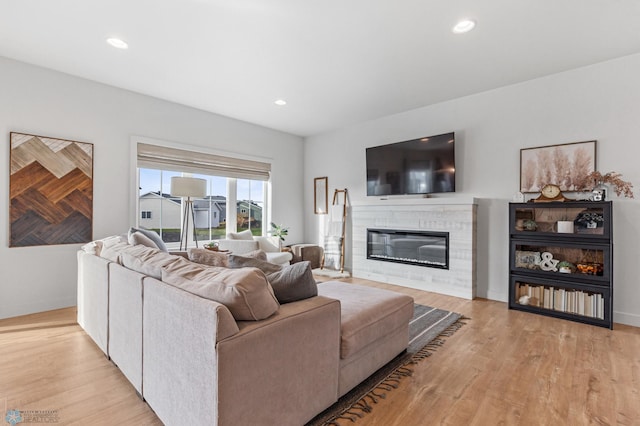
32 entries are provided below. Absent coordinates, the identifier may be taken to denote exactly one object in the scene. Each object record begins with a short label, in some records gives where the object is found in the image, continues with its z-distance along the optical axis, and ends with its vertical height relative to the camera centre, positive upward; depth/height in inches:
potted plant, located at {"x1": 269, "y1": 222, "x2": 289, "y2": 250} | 210.1 -12.8
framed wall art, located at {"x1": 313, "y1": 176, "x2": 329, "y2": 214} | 226.8 +13.7
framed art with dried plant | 125.6 +21.9
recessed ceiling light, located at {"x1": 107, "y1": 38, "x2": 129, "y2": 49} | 106.0 +61.0
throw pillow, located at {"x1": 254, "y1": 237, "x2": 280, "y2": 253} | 196.1 -20.5
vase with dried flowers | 116.6 +13.4
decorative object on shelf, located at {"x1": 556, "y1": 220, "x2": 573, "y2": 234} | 123.8 -4.8
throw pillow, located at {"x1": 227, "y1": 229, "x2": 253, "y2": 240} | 185.2 -13.5
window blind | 160.1 +30.3
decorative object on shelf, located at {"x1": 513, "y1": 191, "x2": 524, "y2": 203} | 137.0 +8.3
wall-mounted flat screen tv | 160.7 +27.8
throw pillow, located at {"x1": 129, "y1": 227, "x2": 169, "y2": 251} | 120.1 -10.0
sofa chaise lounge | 46.4 -24.9
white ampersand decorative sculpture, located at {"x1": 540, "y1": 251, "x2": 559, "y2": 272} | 128.9 -20.4
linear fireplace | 164.6 -19.2
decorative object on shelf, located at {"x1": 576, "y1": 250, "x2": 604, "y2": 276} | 119.3 -20.1
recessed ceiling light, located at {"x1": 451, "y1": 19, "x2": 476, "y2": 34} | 95.3 +61.1
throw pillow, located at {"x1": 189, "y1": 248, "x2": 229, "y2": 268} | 75.6 -11.3
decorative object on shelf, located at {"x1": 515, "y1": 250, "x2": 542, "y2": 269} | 134.0 -19.9
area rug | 65.1 -42.9
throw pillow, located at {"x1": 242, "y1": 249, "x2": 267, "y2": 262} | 74.6 -10.5
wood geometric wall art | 123.4 +9.3
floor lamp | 147.0 +13.0
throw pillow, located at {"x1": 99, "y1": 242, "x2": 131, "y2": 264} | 88.2 -11.9
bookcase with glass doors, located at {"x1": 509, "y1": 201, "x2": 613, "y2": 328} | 115.4 -19.2
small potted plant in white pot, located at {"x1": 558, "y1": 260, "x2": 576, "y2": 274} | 124.2 -21.6
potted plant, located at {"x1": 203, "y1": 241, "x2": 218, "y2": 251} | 151.8 -16.8
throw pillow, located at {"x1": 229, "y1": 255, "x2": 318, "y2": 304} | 63.4 -13.9
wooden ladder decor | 212.5 -16.9
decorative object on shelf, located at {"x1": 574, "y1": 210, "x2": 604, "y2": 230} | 119.7 -1.8
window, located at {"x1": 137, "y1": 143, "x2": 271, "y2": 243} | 163.9 +13.7
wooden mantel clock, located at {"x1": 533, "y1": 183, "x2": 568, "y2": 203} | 128.3 +9.2
